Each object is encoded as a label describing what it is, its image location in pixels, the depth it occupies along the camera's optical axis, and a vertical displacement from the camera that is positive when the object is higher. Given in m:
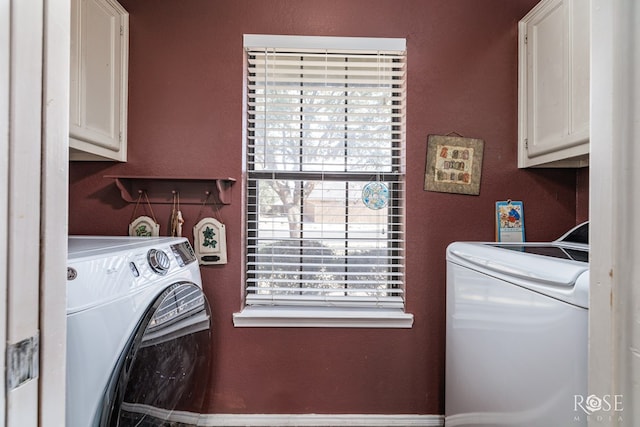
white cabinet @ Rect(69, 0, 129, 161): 1.24 +0.55
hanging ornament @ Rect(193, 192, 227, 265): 1.55 -0.13
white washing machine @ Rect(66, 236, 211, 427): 0.71 -0.32
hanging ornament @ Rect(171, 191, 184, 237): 1.54 -0.05
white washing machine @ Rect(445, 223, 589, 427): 0.69 -0.32
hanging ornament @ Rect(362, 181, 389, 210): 1.66 +0.09
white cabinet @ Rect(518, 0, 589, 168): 1.23 +0.55
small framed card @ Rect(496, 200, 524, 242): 1.58 -0.03
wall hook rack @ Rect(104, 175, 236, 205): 1.57 +0.11
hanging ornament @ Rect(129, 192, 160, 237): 1.55 -0.08
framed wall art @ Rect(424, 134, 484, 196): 1.59 +0.25
